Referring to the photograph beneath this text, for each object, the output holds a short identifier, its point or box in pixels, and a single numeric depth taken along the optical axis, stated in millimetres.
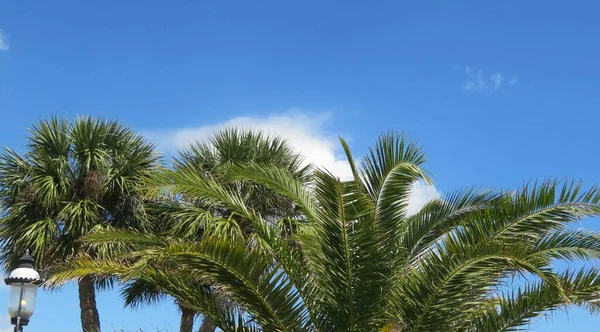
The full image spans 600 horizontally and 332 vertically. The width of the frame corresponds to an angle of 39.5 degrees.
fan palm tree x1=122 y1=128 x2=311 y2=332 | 15797
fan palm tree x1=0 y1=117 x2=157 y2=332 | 16109
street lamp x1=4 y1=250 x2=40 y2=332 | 10078
